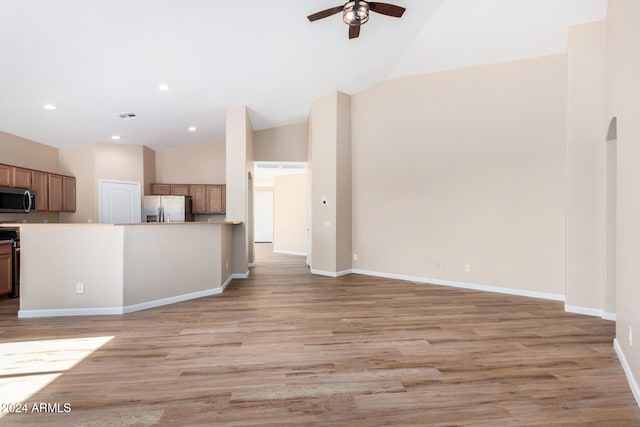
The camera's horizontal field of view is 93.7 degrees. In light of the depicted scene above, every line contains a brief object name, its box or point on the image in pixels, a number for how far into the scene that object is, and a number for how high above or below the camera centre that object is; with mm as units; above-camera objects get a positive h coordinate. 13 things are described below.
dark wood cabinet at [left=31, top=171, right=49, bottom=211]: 5742 +474
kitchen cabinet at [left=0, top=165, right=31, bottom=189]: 5137 +640
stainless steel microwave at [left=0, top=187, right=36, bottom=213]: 4938 +221
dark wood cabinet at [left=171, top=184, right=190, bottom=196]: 7465 +551
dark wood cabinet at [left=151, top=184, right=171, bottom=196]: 7410 +548
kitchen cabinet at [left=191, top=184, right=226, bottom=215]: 7496 +352
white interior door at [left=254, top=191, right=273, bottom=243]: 12258 +77
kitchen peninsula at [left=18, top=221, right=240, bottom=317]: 3498 -677
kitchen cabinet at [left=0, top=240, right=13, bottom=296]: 4234 -777
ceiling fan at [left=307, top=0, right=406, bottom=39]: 3094 +2131
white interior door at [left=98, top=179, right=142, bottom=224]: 6867 +244
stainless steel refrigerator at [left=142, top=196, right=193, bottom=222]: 7027 +97
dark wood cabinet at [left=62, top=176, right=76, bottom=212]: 6480 +411
